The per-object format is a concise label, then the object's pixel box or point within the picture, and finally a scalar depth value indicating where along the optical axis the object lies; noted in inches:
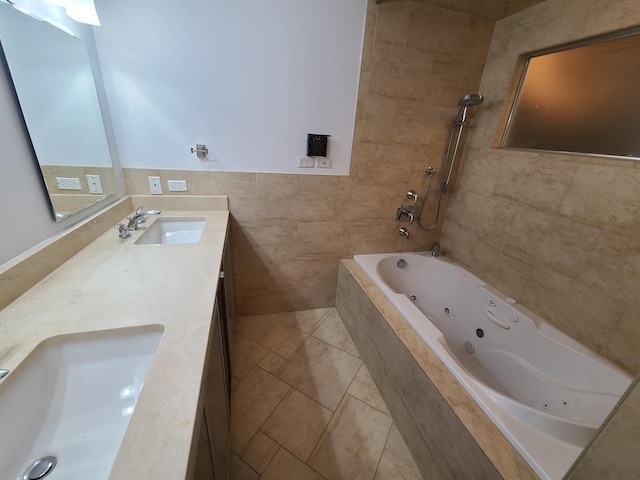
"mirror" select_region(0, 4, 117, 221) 36.1
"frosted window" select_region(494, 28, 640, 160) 48.8
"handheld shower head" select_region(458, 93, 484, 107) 66.5
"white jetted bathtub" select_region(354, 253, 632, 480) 35.2
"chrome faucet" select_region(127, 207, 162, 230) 54.7
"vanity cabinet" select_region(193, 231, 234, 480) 25.8
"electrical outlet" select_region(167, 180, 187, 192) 67.0
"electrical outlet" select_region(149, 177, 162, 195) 65.8
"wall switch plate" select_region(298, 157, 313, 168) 73.2
